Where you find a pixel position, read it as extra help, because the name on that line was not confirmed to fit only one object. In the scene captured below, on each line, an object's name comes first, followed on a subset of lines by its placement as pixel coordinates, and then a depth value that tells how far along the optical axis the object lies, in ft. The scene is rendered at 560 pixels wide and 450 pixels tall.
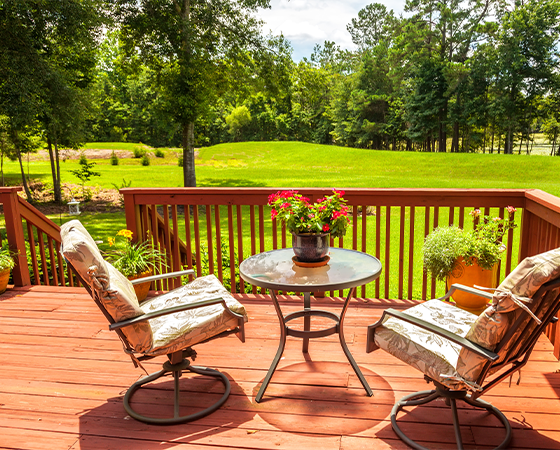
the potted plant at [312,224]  8.02
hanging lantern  28.37
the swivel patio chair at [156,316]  6.08
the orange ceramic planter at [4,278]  12.79
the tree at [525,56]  82.38
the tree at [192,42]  32.31
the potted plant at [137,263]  12.37
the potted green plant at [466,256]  10.48
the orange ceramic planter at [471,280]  10.64
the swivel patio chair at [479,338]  4.99
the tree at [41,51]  24.91
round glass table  7.17
